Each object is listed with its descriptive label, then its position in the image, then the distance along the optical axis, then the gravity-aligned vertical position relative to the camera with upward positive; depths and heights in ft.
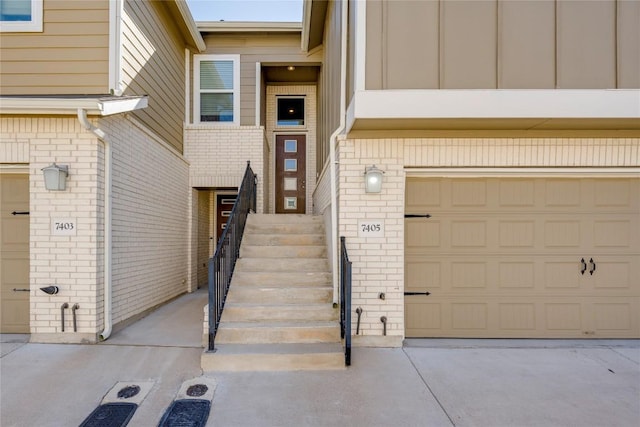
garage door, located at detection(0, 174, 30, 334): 14.21 -1.89
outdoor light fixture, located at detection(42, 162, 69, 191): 12.95 +1.46
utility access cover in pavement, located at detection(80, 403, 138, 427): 8.49 -5.26
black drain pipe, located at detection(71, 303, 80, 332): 13.29 -3.99
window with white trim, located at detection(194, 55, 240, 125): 24.84 +9.33
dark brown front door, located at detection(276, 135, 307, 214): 28.14 +3.62
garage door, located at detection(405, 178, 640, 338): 14.10 -2.04
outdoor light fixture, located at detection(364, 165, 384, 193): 13.01 +1.40
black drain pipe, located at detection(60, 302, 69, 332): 13.28 -3.65
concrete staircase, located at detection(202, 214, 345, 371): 11.22 -3.75
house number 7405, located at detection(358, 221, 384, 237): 13.44 -0.48
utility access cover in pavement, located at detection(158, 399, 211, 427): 8.48 -5.22
